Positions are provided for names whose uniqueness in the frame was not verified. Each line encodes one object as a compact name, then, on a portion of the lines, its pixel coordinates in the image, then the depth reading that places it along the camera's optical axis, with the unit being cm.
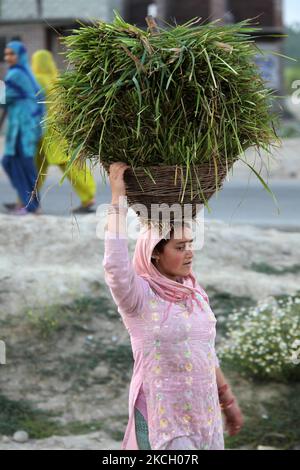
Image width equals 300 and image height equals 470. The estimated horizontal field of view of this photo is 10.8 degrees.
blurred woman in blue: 1473
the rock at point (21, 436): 854
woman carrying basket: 540
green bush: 928
